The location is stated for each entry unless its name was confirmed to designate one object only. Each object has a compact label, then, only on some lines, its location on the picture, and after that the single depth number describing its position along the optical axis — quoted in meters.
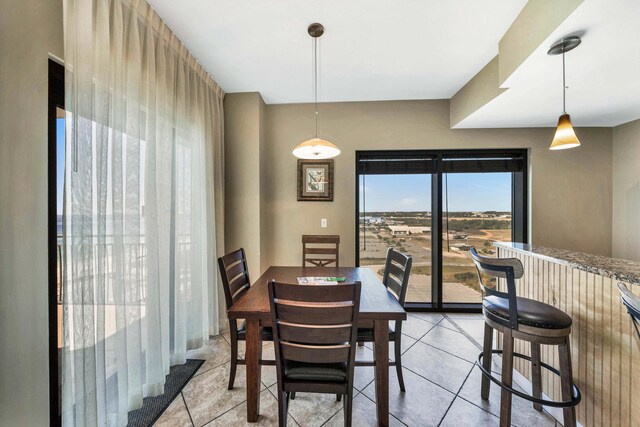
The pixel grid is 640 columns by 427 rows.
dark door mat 1.64
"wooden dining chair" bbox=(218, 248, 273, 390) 1.79
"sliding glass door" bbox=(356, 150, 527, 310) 3.29
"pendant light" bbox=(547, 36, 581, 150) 1.59
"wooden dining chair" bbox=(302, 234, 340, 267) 2.96
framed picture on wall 3.30
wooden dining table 1.46
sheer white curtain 1.30
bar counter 1.23
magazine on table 1.96
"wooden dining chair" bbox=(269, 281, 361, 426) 1.23
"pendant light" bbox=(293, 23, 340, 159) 1.97
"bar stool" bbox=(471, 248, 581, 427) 1.34
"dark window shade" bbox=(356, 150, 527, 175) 3.25
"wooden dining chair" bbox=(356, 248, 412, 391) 1.75
